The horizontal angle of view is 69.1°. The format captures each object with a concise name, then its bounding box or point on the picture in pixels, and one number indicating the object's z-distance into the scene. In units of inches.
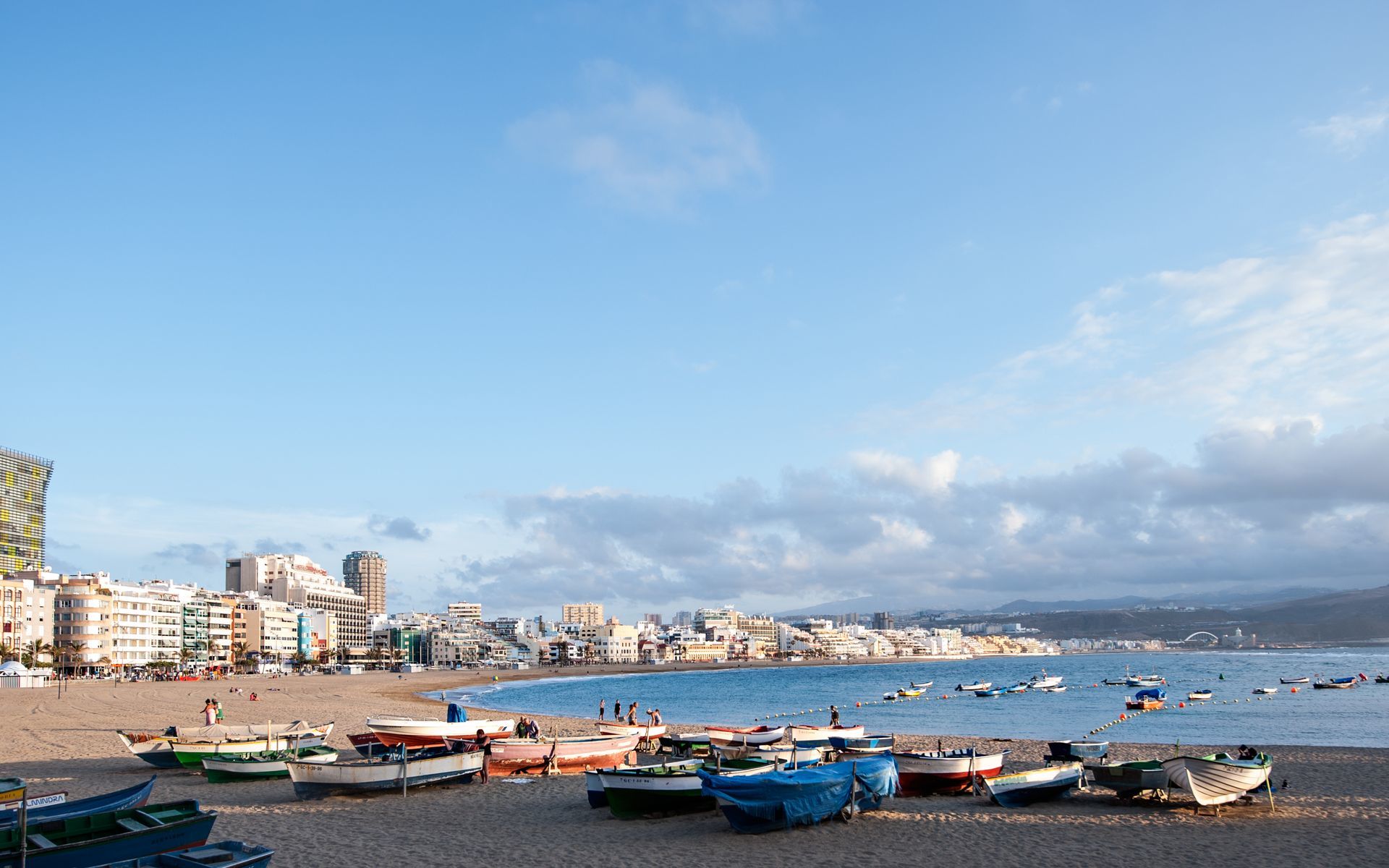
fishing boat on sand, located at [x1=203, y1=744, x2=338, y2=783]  1092.5
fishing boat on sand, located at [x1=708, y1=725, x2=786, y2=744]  1270.9
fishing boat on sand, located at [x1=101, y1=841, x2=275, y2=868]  545.0
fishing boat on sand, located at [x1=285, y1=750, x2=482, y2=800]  973.2
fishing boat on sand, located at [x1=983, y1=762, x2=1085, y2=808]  937.5
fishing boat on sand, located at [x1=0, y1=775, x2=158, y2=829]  658.2
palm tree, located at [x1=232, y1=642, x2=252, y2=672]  6496.1
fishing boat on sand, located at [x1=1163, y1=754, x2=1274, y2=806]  896.3
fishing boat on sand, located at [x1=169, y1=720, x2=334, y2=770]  1161.4
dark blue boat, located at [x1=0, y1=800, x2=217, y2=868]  572.7
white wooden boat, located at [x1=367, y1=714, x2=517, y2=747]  1195.3
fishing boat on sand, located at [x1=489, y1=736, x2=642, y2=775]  1160.2
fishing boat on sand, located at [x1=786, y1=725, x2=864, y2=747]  1236.5
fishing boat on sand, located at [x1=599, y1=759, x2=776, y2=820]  909.8
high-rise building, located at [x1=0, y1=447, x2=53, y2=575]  7027.6
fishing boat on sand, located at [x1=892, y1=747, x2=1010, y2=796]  1011.9
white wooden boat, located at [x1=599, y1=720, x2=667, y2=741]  1318.9
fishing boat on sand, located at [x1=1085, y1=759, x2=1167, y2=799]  934.4
